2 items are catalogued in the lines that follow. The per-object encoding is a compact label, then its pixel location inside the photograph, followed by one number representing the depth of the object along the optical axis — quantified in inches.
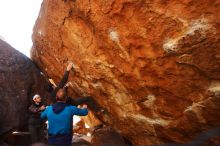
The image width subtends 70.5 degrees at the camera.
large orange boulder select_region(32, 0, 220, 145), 95.1
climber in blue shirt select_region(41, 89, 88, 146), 106.6
